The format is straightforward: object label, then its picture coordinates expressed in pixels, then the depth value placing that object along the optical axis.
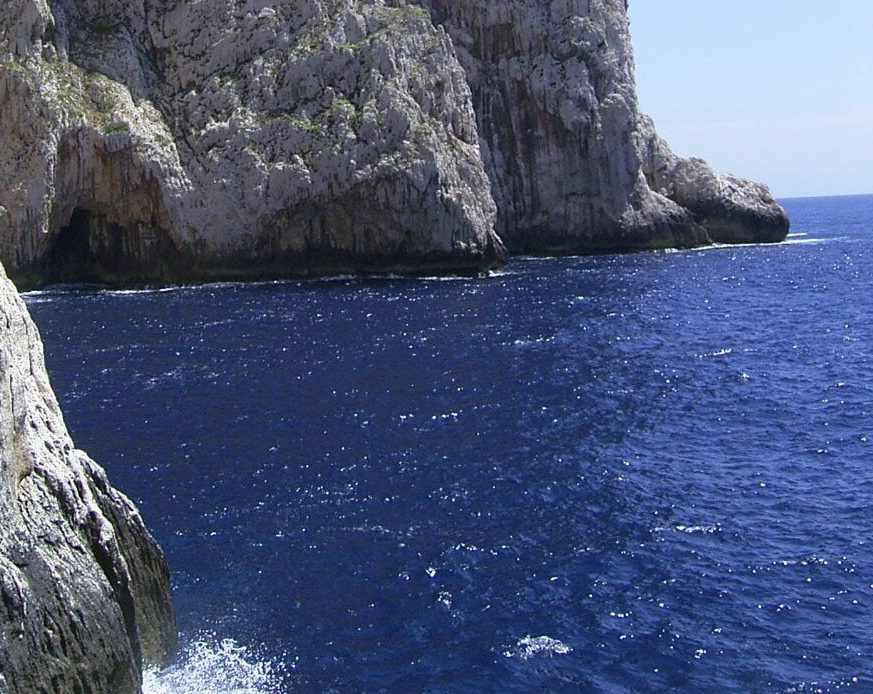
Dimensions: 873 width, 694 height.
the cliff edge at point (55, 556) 17.48
